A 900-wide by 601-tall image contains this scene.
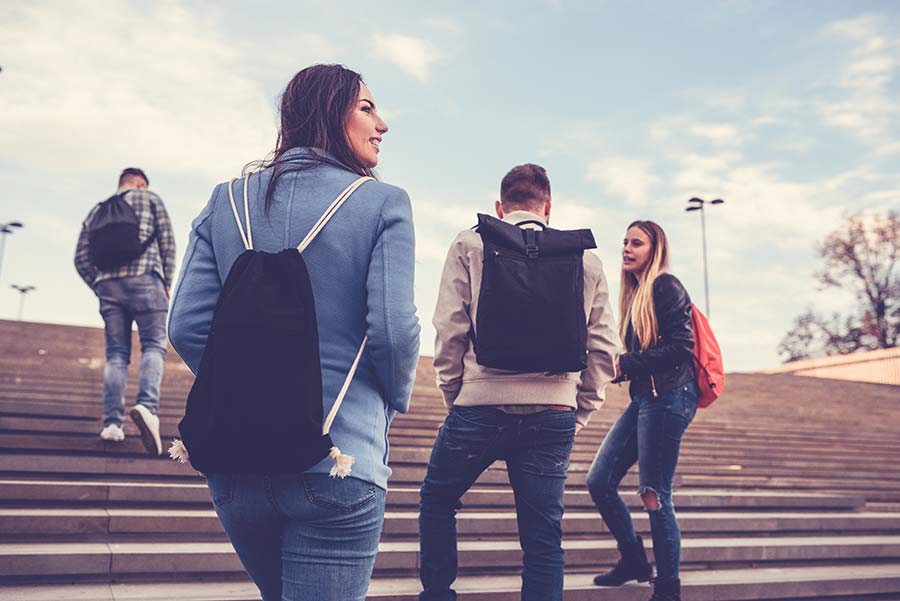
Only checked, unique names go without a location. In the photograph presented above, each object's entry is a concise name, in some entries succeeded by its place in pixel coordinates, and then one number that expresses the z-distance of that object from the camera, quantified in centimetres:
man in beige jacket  308
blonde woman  404
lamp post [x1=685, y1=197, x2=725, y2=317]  3359
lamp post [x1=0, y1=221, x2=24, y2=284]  4444
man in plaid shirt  540
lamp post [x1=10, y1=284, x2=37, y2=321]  5725
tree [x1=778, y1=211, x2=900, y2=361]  3850
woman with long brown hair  158
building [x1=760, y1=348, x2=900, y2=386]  3031
